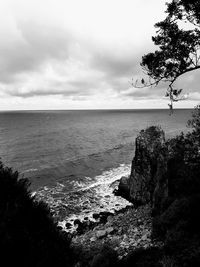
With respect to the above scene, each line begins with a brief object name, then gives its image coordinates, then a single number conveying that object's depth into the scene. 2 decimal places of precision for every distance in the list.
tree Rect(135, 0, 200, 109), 10.14
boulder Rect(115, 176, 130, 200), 29.02
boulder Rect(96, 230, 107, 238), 17.53
